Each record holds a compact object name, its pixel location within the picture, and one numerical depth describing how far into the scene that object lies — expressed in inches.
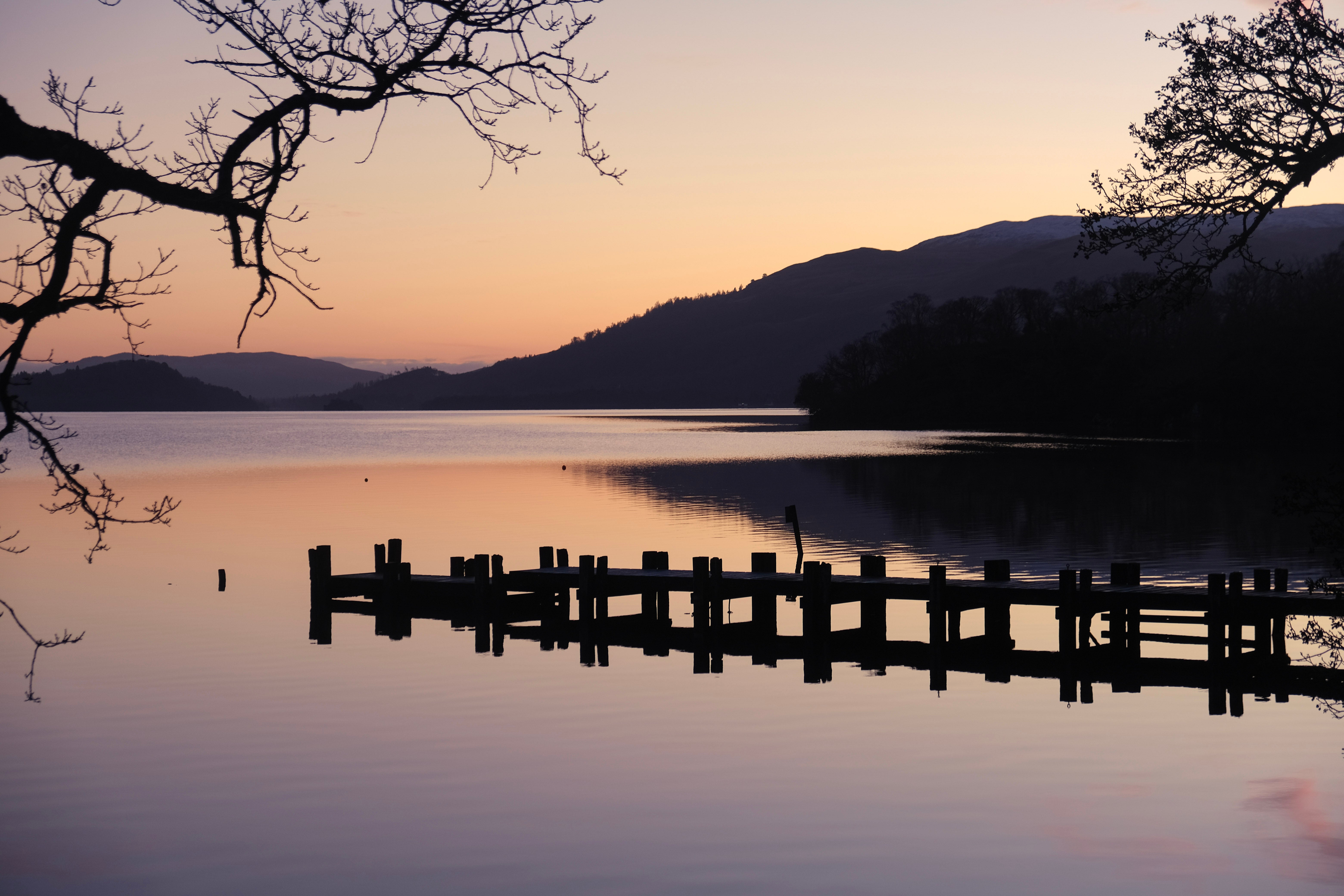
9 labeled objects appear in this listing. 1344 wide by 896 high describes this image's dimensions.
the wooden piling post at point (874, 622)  909.8
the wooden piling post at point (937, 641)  844.6
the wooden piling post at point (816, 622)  882.1
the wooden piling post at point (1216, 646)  764.0
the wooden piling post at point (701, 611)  932.6
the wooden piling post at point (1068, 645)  810.8
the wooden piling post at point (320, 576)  1125.1
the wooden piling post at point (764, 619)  948.6
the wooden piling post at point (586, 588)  975.6
